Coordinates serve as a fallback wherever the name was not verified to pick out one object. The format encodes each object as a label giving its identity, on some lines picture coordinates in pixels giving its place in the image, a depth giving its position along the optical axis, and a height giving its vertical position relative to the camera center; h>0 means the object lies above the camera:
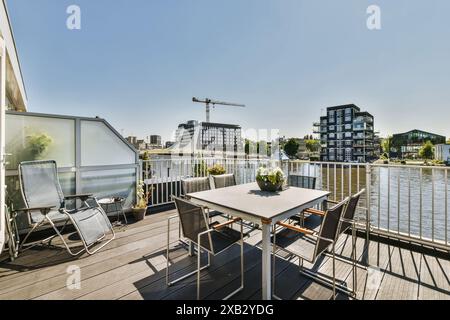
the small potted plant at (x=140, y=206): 4.09 -0.92
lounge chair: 2.75 -0.64
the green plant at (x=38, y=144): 3.29 +0.23
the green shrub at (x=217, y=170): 5.22 -0.29
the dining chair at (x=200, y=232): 1.89 -0.72
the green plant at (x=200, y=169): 5.83 -0.30
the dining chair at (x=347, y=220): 2.08 -0.72
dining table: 1.79 -0.46
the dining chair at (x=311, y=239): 1.73 -0.80
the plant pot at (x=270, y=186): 2.73 -0.36
